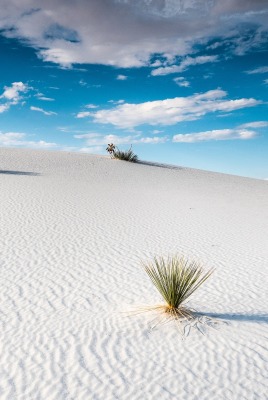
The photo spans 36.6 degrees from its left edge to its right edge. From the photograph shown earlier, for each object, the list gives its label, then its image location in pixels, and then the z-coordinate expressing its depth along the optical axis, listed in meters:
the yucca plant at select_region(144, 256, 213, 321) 3.80
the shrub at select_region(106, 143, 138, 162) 19.39
